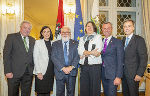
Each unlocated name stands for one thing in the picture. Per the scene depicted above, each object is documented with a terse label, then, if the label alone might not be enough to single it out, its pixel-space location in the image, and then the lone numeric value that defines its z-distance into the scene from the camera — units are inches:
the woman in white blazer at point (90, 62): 97.9
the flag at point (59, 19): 144.4
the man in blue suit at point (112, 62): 94.8
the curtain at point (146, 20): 159.5
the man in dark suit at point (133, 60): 89.6
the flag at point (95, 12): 143.3
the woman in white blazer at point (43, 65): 104.5
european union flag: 143.1
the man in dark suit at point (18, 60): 100.7
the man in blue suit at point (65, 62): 102.7
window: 174.6
